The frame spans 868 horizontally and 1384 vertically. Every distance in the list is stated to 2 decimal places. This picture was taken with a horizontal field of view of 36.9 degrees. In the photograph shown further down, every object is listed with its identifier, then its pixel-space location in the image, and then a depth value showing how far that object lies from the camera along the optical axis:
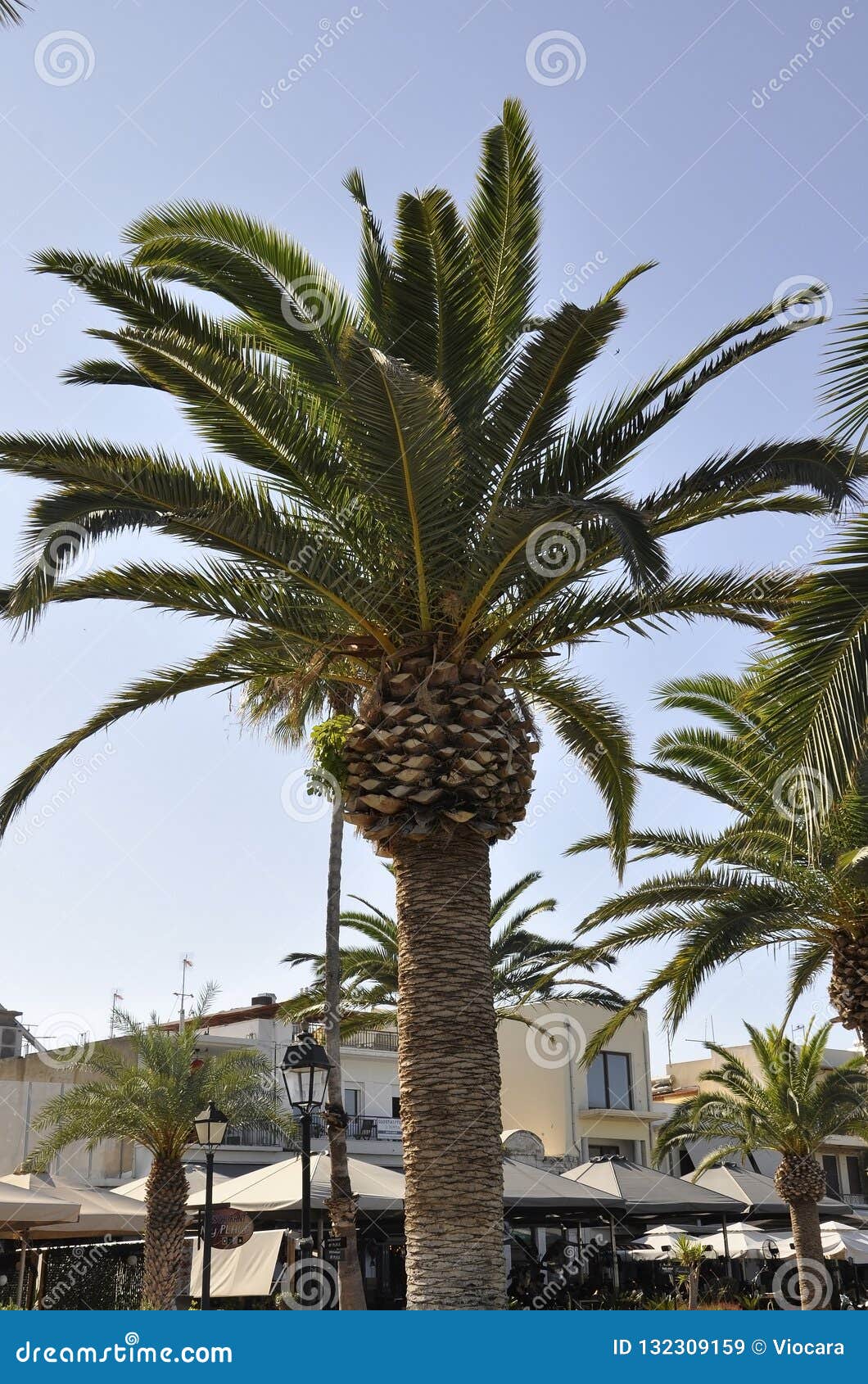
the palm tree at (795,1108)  25.81
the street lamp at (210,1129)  15.91
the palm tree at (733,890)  15.31
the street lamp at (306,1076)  13.60
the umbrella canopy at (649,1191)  23.27
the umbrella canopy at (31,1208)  17.78
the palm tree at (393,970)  24.66
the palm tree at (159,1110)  22.38
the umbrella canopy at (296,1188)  19.02
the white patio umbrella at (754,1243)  30.56
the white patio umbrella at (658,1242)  29.08
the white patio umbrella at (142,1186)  23.75
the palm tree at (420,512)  8.69
